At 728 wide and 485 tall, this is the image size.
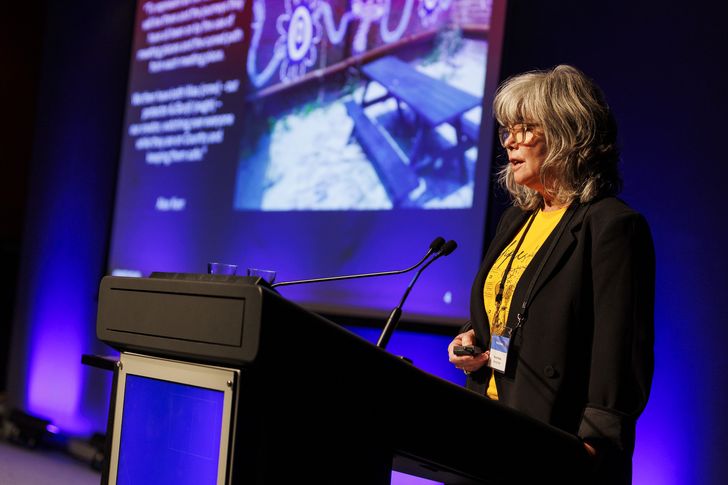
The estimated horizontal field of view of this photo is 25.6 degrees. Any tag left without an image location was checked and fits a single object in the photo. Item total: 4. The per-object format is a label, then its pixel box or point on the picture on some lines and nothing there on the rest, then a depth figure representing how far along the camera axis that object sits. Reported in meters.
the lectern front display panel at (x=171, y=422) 2.31
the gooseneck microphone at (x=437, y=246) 2.99
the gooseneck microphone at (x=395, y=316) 3.00
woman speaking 2.62
